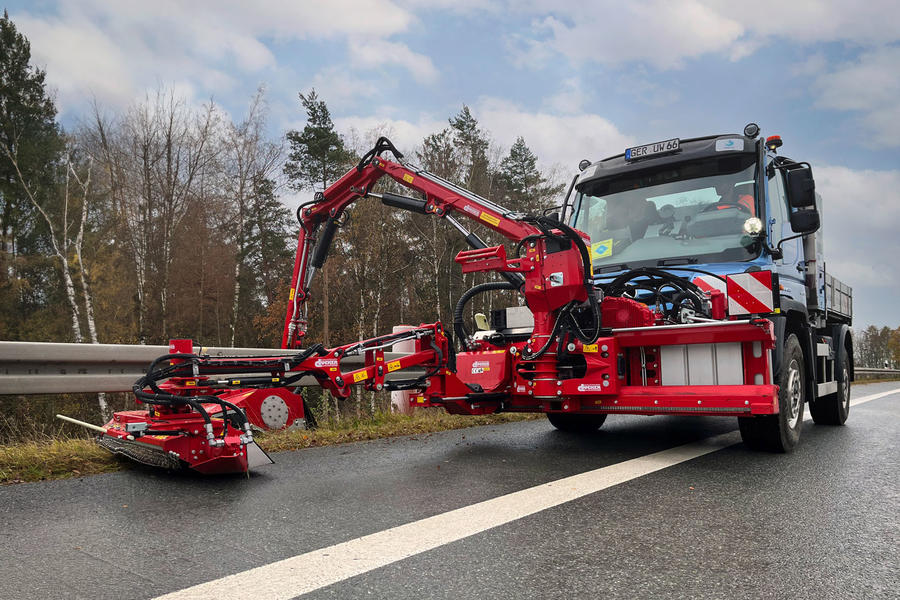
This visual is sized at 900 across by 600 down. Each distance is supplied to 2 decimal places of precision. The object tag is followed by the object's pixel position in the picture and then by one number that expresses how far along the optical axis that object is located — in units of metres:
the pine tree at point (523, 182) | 31.60
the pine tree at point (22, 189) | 22.48
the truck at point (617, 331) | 4.35
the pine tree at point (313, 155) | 28.22
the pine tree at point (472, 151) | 27.75
